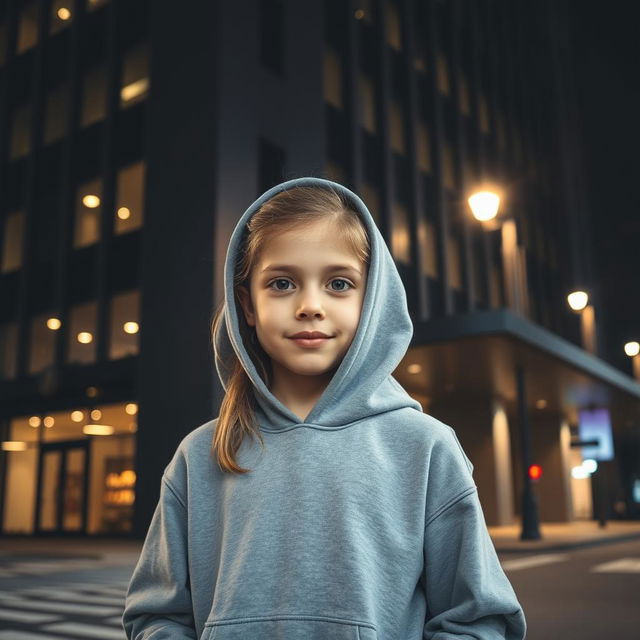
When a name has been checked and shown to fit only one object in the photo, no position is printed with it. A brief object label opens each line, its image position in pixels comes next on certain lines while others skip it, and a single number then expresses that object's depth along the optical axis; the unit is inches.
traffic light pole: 714.8
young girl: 58.3
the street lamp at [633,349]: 1142.3
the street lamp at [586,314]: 883.1
